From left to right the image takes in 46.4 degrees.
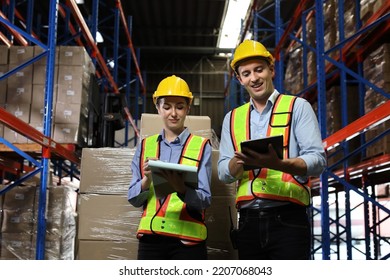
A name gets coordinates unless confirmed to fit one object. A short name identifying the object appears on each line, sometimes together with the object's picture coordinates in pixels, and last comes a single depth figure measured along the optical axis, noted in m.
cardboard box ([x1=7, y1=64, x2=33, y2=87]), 5.75
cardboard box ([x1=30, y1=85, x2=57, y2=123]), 5.67
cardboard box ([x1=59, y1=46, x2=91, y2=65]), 6.00
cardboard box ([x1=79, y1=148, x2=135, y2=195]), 3.87
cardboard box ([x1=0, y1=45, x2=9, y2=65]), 5.85
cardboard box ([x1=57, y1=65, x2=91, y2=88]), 5.90
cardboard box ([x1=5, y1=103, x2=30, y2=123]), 5.68
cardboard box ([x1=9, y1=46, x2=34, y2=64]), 5.83
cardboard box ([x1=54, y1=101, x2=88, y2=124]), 5.81
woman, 2.44
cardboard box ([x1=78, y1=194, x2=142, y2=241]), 3.74
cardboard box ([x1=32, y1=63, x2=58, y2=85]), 5.77
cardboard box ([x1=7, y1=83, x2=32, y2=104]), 5.71
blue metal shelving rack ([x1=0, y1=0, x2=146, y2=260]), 4.20
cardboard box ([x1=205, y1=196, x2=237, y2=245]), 3.49
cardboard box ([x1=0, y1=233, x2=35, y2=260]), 5.43
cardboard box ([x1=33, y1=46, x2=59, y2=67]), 5.83
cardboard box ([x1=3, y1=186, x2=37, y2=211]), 5.50
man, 2.11
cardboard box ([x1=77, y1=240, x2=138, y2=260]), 3.71
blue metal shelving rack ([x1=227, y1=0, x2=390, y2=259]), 4.72
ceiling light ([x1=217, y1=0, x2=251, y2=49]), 12.37
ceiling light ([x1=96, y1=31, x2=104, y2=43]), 13.59
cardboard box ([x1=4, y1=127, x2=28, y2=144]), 5.52
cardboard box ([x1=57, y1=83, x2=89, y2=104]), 5.86
